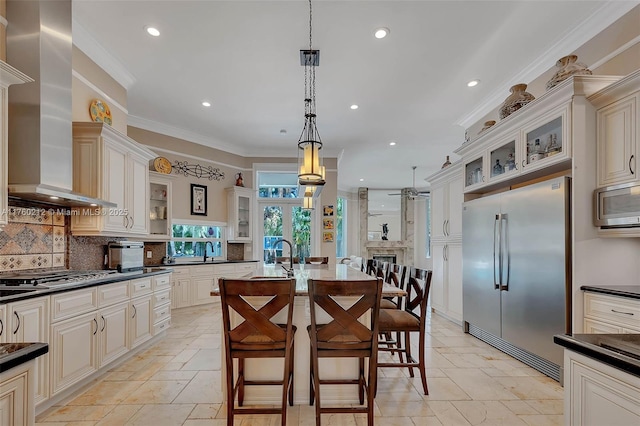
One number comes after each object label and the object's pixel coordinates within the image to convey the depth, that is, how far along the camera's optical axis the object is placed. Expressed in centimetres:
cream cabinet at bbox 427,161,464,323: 469
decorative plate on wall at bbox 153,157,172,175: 544
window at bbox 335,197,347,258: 1138
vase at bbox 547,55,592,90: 266
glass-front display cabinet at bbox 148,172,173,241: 508
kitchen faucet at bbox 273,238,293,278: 270
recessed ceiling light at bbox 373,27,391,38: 295
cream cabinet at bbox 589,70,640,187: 229
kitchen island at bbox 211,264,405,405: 236
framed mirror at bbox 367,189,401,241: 1153
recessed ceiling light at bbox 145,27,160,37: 298
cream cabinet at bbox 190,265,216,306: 555
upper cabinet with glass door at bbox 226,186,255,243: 646
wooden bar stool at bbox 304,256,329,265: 521
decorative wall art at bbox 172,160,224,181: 584
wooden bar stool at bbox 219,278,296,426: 187
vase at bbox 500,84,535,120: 328
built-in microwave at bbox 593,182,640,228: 228
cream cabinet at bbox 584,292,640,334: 216
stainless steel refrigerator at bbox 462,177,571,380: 271
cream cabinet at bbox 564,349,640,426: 87
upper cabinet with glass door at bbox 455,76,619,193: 257
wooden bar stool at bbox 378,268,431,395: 254
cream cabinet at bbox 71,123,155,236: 310
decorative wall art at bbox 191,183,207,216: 602
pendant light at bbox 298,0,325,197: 273
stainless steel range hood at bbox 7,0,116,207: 238
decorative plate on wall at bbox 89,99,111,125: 332
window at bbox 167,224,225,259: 588
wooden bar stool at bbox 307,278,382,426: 188
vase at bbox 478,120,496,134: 386
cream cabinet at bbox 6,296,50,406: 199
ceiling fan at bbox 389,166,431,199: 1005
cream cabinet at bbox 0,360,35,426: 88
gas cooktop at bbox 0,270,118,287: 230
